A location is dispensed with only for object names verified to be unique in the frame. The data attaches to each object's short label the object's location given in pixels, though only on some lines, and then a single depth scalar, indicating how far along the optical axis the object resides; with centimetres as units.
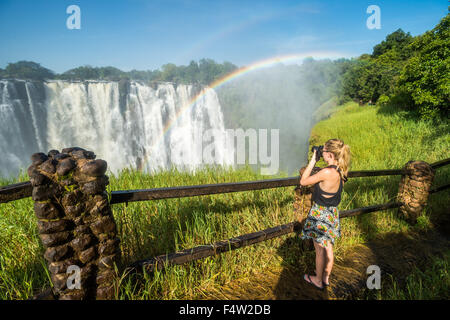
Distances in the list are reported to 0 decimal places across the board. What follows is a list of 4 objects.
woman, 218
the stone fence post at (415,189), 374
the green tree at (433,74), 770
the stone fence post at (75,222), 128
